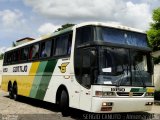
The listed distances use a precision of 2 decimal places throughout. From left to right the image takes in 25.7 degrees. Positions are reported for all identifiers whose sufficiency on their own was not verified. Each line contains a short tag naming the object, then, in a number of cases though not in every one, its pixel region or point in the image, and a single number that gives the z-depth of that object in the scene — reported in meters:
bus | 11.22
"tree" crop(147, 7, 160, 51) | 23.91
